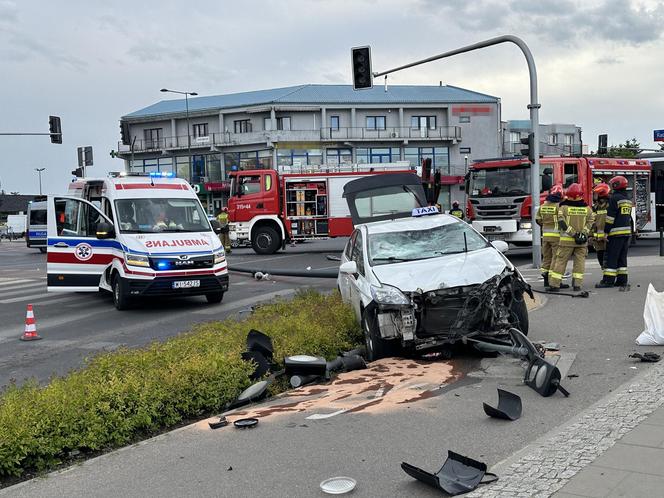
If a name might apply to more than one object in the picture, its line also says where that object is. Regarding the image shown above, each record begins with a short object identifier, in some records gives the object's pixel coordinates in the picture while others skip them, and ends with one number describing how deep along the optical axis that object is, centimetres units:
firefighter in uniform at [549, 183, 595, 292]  1196
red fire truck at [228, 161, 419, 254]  2538
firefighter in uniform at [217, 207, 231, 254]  2652
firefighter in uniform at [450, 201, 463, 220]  2432
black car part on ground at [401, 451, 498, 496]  392
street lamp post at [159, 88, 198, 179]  6050
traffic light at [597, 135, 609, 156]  3616
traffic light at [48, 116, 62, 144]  3126
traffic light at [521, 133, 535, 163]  1571
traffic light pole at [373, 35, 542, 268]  1563
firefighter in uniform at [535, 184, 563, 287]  1255
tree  6220
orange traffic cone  1004
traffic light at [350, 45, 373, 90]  1930
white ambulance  1222
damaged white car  715
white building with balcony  6106
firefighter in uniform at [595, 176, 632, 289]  1216
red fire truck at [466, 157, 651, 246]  1958
